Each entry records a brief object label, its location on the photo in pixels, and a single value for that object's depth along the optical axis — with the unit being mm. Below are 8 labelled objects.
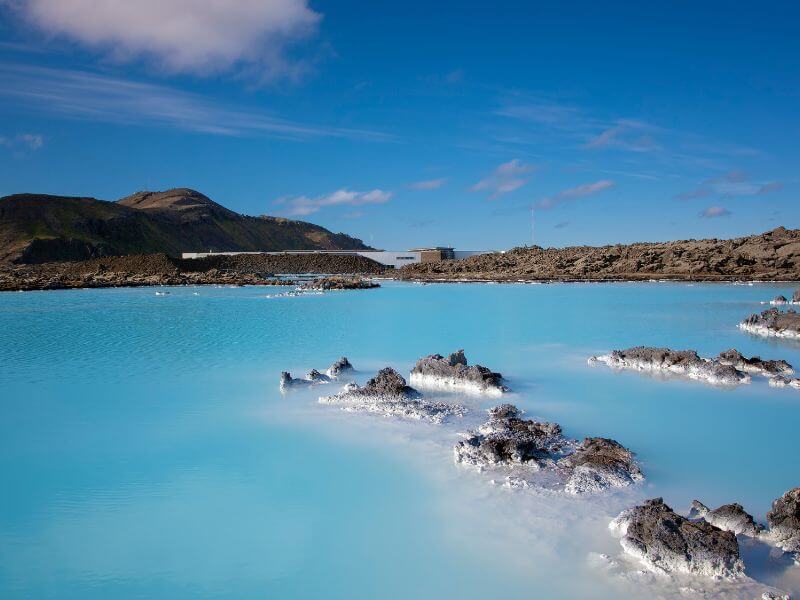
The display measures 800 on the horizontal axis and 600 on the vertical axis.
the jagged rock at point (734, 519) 4043
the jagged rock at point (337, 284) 33250
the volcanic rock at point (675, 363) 8992
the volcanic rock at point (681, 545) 3623
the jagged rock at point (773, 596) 3256
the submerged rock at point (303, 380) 8906
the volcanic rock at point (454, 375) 8633
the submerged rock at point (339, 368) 9688
